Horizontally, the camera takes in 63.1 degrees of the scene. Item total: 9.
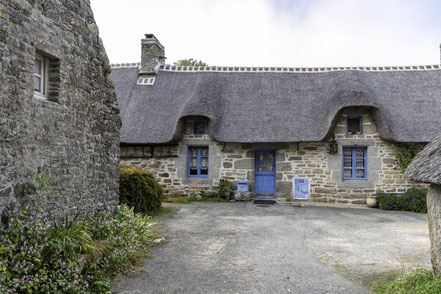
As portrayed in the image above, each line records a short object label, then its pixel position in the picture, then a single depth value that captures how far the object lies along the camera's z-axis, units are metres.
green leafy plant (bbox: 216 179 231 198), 12.59
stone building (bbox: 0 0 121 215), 4.27
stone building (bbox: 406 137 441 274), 3.72
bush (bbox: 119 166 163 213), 8.97
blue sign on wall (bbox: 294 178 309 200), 12.59
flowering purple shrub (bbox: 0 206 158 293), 3.77
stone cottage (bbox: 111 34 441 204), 12.16
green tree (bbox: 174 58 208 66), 26.29
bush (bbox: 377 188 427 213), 11.31
